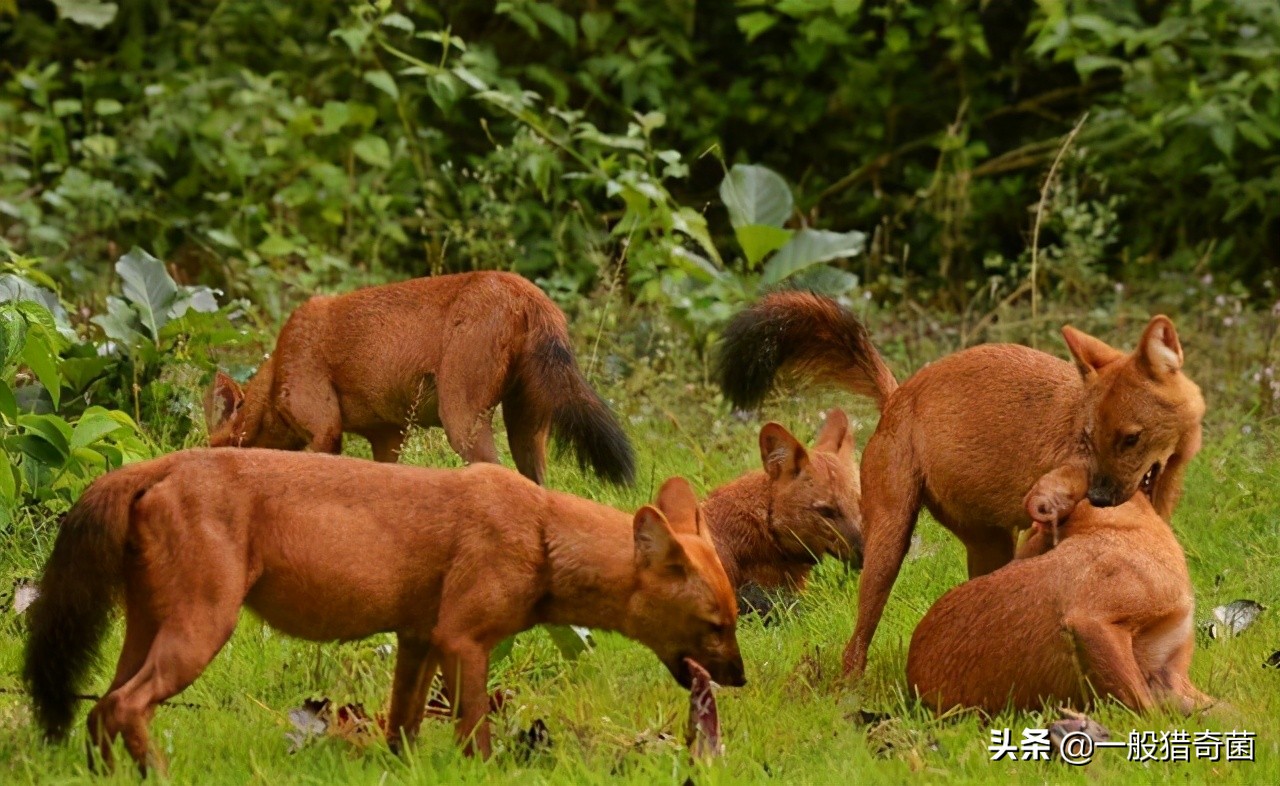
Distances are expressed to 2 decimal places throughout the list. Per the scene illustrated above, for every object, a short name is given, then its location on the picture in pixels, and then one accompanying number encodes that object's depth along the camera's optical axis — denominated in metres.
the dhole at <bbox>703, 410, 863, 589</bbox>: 13.33
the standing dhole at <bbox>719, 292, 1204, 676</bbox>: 10.51
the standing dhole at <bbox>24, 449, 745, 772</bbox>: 8.38
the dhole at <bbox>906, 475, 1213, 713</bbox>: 9.55
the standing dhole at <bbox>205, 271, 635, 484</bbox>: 12.45
